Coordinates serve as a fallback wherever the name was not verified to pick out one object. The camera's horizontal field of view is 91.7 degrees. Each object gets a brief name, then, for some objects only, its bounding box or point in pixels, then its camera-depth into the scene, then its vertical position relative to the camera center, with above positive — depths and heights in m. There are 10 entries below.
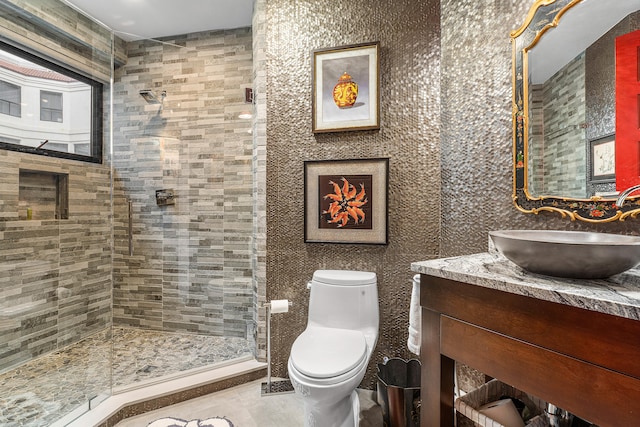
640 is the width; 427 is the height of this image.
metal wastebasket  1.56 -0.96
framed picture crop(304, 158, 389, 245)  2.02 +0.08
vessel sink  0.80 -0.12
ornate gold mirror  1.18 +0.43
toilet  1.39 -0.69
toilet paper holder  2.00 -1.05
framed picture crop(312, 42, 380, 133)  2.01 +0.83
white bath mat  1.70 -1.17
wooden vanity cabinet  0.70 -0.37
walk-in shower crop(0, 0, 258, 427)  2.17 -0.05
